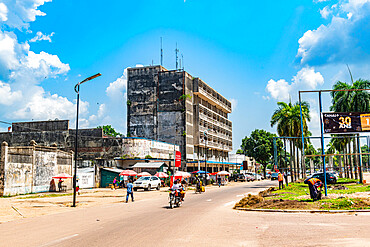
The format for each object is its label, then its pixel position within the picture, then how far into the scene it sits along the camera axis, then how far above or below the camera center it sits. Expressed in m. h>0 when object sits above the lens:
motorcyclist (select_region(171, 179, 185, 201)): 19.45 -1.59
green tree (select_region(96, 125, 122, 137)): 92.09 +8.61
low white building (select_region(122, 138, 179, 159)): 51.69 +2.09
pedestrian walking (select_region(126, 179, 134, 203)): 24.46 -1.95
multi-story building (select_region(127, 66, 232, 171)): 70.25 +11.26
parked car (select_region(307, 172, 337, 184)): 34.06 -2.00
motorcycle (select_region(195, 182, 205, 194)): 34.34 -2.87
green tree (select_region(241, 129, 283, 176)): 86.69 +3.59
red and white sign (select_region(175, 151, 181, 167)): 52.70 +0.27
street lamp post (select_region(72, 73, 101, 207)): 21.38 +5.21
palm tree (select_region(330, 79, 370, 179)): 38.34 +6.90
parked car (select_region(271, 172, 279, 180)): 72.19 -3.67
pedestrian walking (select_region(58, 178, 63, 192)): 36.25 -2.32
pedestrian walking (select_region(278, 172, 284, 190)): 32.45 -1.88
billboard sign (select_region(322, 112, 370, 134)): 21.80 +2.36
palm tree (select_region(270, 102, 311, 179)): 50.34 +5.95
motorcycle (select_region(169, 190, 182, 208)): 19.47 -2.15
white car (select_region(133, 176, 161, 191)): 37.91 -2.49
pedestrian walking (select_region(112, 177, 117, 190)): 41.52 -2.79
